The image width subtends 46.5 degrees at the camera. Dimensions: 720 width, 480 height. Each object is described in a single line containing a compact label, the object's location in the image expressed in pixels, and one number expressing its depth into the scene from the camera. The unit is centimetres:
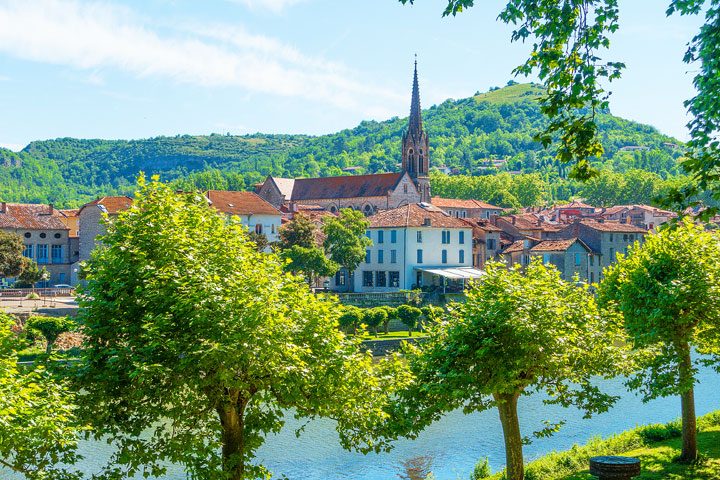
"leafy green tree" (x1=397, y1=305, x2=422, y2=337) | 6091
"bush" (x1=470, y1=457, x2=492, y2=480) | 2659
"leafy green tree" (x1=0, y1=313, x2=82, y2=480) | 1472
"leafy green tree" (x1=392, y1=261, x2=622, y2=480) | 2061
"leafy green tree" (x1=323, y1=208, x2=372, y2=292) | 7512
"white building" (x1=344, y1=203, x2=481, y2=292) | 7862
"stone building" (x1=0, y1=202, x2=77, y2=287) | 8200
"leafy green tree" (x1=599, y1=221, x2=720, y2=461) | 2320
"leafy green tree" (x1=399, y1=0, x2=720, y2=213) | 1334
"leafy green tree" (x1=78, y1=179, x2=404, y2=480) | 1753
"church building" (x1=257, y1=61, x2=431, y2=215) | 12625
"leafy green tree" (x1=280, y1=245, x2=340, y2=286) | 7075
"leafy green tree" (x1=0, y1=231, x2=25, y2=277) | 6688
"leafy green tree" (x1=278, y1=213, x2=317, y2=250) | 7594
